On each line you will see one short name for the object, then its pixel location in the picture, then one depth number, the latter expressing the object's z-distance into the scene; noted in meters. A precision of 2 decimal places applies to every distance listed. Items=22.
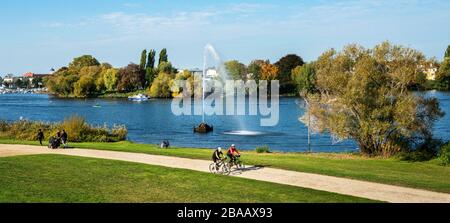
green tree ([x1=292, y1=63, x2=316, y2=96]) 127.69
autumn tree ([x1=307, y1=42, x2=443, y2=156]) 39.66
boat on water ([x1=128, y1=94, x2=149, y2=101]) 170.27
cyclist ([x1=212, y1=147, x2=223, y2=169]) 27.41
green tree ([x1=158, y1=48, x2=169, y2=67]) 199.00
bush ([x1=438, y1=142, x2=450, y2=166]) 34.91
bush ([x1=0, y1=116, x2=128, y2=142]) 46.28
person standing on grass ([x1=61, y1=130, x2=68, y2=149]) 38.22
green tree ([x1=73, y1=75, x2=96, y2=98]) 195.50
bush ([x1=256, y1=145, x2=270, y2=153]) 42.71
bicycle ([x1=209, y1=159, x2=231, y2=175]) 27.56
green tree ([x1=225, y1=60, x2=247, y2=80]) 143.60
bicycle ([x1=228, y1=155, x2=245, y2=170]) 28.09
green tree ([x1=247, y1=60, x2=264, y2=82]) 172.14
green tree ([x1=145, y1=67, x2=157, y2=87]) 192.88
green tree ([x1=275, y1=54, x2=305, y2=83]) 185.88
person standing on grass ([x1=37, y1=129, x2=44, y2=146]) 41.22
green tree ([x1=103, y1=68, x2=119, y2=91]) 198.88
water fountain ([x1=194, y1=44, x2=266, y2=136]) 71.38
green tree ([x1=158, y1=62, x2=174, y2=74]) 188.25
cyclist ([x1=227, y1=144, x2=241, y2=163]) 28.11
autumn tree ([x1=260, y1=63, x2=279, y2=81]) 177.38
